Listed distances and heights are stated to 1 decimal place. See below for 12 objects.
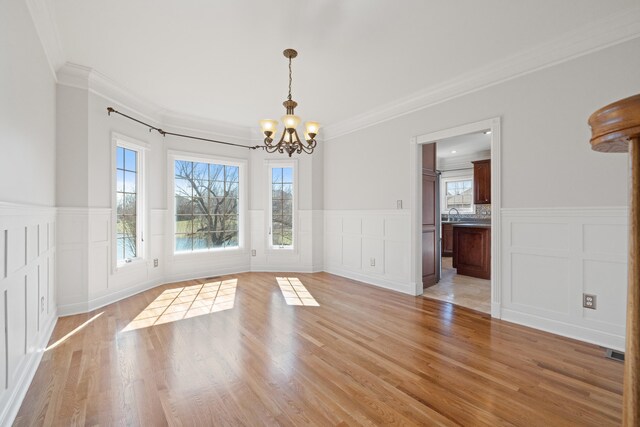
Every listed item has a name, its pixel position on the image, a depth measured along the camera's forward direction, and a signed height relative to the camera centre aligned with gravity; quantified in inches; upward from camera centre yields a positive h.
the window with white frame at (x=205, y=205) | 204.1 +6.4
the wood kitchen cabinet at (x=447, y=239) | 310.8 -27.1
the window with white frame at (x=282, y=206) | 230.8 +6.3
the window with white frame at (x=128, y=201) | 164.2 +7.3
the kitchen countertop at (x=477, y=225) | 207.0 -8.2
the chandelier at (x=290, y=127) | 121.1 +36.9
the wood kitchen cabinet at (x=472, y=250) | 208.7 -26.6
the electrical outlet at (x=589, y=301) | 109.5 -32.5
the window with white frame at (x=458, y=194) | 321.1 +22.7
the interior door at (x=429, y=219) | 185.2 -3.2
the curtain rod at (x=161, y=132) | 151.0 +52.7
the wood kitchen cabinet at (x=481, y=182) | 260.4 +29.0
